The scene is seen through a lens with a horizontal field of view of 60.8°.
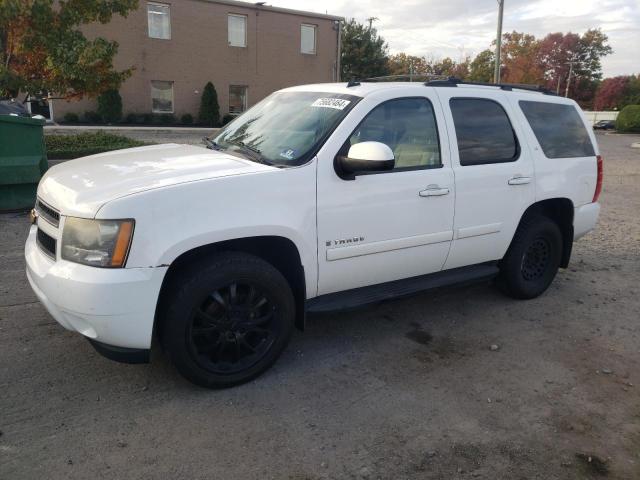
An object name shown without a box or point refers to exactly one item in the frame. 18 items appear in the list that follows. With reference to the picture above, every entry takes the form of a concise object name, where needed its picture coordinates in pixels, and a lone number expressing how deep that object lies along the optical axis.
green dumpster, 7.13
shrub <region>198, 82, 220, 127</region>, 27.94
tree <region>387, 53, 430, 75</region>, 62.06
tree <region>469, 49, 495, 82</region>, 65.78
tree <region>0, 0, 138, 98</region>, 10.08
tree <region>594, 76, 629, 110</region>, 70.62
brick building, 26.12
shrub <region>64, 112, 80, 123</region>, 25.34
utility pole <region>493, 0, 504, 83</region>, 18.34
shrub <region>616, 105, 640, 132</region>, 43.69
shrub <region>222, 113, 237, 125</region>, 29.27
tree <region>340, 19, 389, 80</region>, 43.69
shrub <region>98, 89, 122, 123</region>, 25.06
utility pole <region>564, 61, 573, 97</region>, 69.69
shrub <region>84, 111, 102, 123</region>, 25.64
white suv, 2.93
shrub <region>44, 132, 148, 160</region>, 11.09
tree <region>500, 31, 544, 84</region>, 60.08
